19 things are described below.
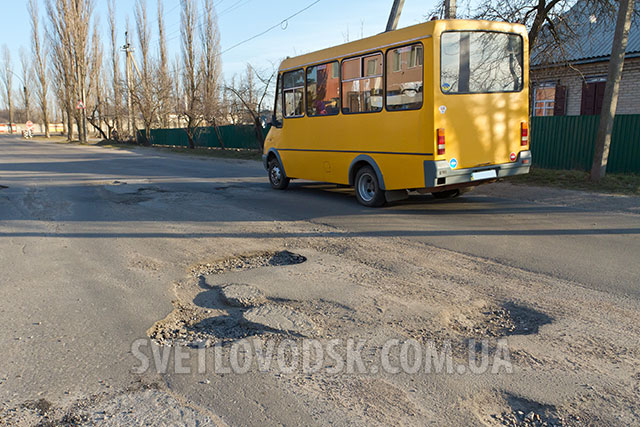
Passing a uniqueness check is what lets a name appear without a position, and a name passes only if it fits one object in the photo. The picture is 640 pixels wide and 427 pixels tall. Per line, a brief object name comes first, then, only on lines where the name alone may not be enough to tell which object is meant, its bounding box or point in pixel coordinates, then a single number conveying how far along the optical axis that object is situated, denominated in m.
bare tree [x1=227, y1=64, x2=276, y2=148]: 27.45
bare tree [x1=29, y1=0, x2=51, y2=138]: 62.00
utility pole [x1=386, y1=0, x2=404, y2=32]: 14.70
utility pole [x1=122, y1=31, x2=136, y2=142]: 41.47
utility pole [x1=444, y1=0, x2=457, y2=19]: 12.84
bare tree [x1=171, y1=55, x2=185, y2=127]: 35.31
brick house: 18.22
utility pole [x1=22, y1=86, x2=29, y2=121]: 78.75
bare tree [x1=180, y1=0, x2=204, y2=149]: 34.00
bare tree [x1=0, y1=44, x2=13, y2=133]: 88.04
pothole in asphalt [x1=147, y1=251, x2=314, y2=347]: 3.87
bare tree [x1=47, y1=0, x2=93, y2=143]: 46.91
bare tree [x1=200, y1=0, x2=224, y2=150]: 33.19
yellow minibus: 8.26
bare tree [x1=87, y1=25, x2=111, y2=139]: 50.31
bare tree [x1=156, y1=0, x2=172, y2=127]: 40.34
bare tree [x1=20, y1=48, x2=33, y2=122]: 78.66
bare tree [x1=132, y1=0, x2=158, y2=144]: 40.47
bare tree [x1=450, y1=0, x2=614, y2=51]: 12.89
